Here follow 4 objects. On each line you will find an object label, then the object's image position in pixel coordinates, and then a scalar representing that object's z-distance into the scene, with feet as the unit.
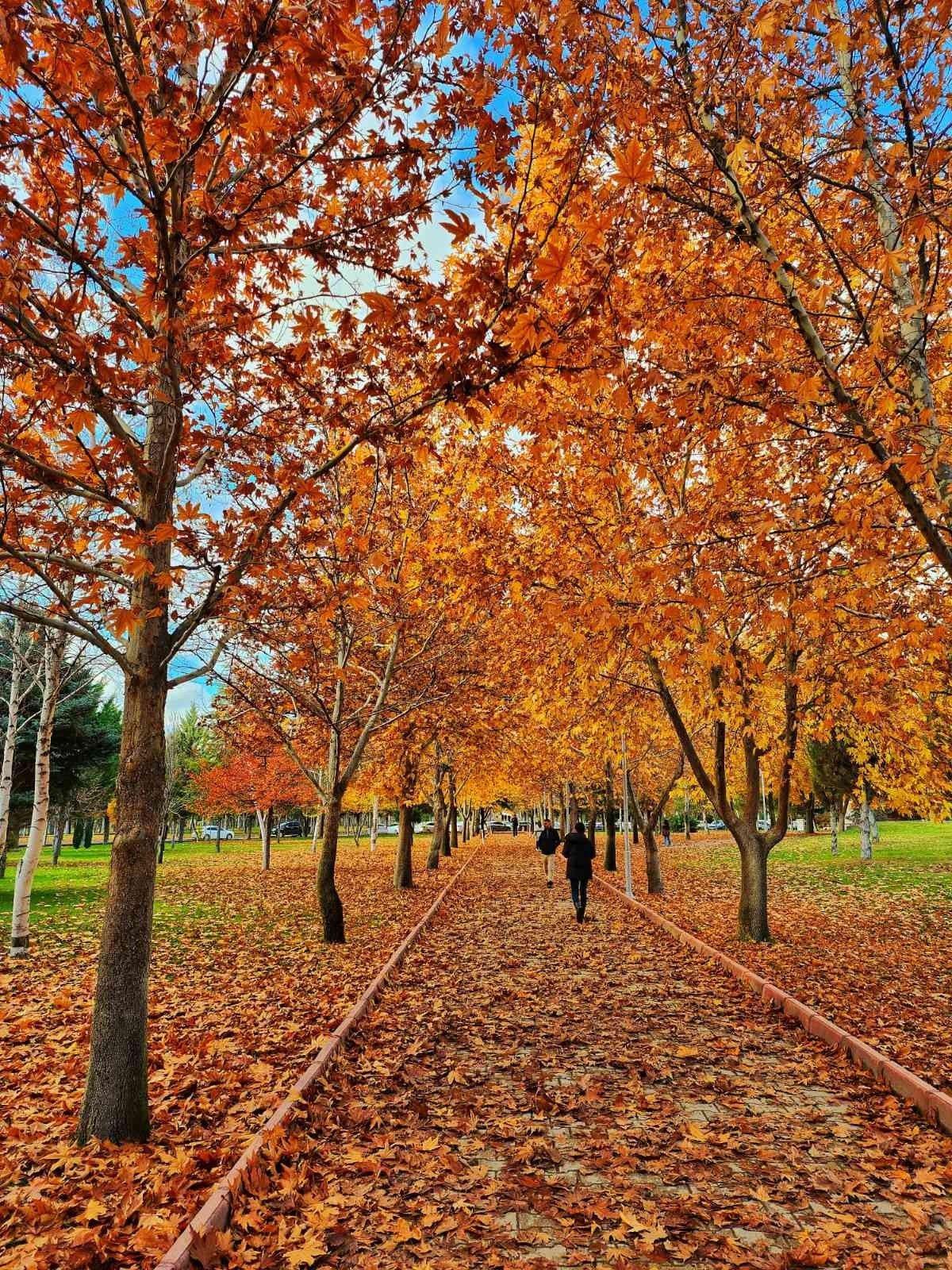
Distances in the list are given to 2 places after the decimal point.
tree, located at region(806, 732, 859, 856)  103.86
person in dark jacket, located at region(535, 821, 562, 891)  73.41
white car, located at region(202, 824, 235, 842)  275.80
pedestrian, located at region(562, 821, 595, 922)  49.21
